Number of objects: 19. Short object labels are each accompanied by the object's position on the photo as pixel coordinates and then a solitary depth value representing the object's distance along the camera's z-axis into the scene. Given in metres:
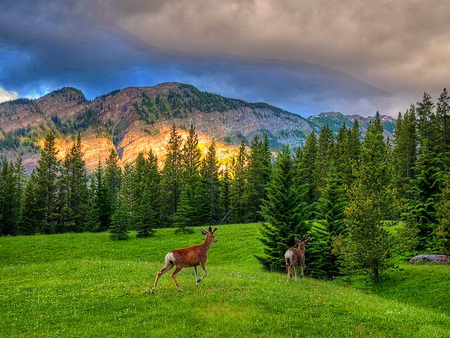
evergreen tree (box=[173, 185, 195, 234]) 43.86
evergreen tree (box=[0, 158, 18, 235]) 57.78
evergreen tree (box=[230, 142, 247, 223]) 67.62
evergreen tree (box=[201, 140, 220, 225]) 69.51
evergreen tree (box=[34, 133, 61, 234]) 55.38
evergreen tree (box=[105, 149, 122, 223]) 84.84
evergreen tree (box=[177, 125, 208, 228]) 62.32
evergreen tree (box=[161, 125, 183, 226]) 67.38
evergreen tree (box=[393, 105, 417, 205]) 64.19
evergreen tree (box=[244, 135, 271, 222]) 62.62
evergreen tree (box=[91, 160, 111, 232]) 54.57
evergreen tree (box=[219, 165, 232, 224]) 75.12
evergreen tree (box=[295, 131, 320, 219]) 60.51
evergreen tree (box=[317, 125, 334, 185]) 60.77
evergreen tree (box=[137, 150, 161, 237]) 42.44
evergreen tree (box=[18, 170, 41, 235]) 55.09
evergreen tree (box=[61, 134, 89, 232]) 60.00
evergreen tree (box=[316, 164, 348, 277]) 26.62
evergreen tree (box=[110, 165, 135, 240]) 40.16
